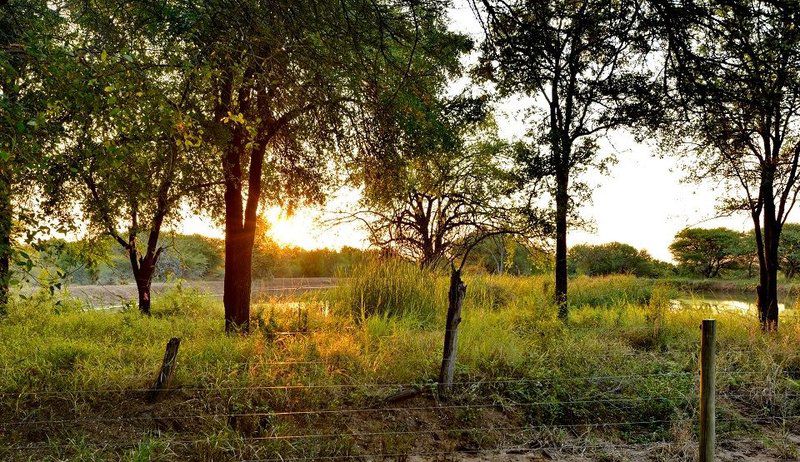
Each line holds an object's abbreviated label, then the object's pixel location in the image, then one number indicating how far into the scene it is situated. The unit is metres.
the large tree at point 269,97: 3.52
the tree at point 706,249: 27.47
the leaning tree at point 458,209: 10.77
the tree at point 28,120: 3.00
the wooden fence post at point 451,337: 5.26
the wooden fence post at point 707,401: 3.85
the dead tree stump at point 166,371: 4.78
